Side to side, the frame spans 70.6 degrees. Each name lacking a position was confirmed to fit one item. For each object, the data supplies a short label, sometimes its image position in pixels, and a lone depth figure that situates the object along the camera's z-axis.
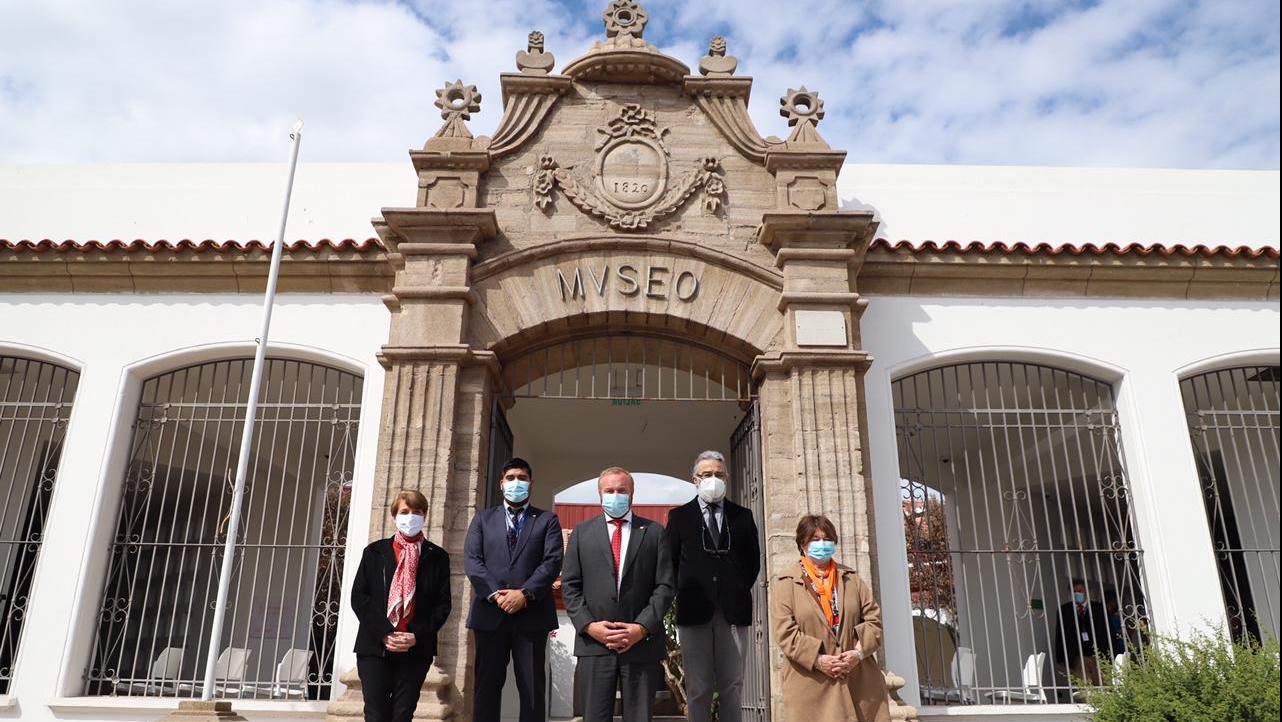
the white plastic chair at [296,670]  8.52
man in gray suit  4.71
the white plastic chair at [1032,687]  6.97
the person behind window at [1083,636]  8.25
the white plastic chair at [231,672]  7.00
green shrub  5.34
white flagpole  5.89
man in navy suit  5.00
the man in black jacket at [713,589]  5.09
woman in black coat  4.80
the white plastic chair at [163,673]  6.92
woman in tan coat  4.68
